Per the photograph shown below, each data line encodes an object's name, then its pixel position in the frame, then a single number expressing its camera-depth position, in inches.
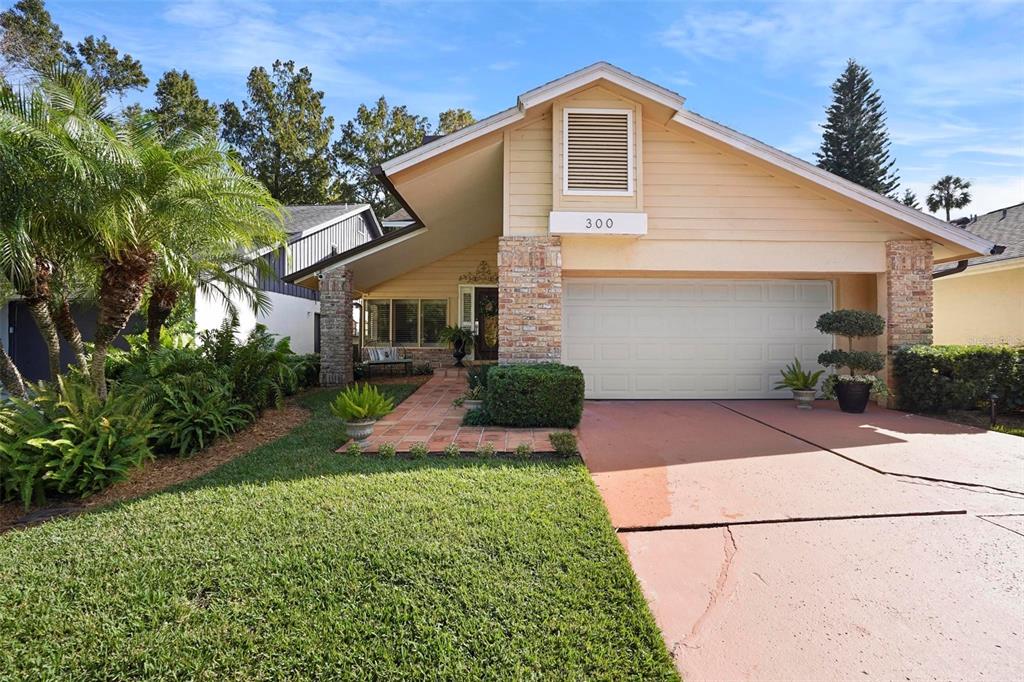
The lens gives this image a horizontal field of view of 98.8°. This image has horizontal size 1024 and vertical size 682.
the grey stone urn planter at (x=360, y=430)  216.8
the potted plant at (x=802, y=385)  321.4
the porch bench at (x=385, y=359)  490.9
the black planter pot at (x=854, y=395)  293.1
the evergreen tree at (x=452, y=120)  1078.4
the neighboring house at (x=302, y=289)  485.1
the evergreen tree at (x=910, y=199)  966.4
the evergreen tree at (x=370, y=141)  1084.5
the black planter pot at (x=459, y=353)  539.8
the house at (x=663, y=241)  287.7
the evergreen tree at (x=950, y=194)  941.2
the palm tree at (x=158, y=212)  188.1
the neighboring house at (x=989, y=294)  457.4
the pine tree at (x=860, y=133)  876.0
